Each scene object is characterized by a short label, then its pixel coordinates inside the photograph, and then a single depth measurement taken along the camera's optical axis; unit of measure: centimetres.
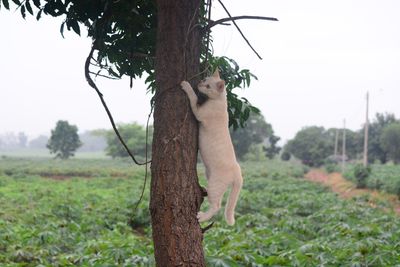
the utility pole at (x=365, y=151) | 2906
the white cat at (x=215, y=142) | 233
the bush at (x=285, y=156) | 6131
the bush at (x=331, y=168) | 3537
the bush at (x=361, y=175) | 2267
